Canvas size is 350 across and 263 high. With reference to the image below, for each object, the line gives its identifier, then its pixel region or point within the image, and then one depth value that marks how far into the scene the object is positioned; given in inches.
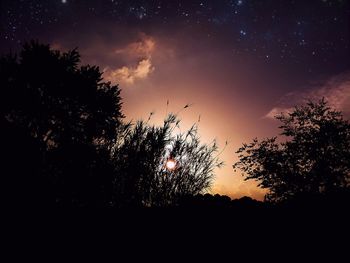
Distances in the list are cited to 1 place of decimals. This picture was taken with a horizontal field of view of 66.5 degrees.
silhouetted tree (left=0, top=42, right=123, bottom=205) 617.9
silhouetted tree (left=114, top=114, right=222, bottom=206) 550.0
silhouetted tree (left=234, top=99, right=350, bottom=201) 924.0
